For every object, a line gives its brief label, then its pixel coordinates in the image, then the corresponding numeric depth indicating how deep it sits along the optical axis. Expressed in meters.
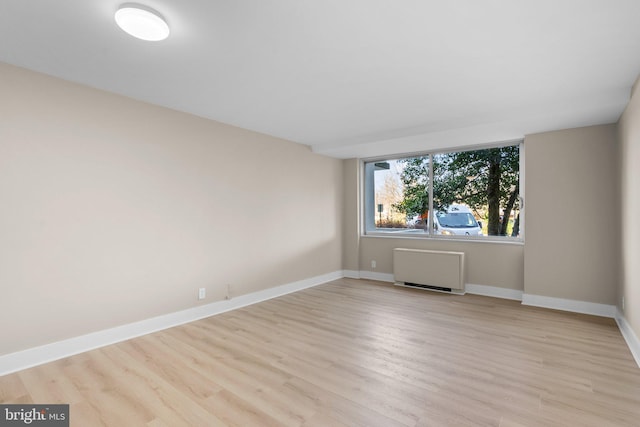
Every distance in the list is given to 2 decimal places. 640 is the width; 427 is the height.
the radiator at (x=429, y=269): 4.80
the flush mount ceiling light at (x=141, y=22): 1.81
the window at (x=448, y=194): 4.73
